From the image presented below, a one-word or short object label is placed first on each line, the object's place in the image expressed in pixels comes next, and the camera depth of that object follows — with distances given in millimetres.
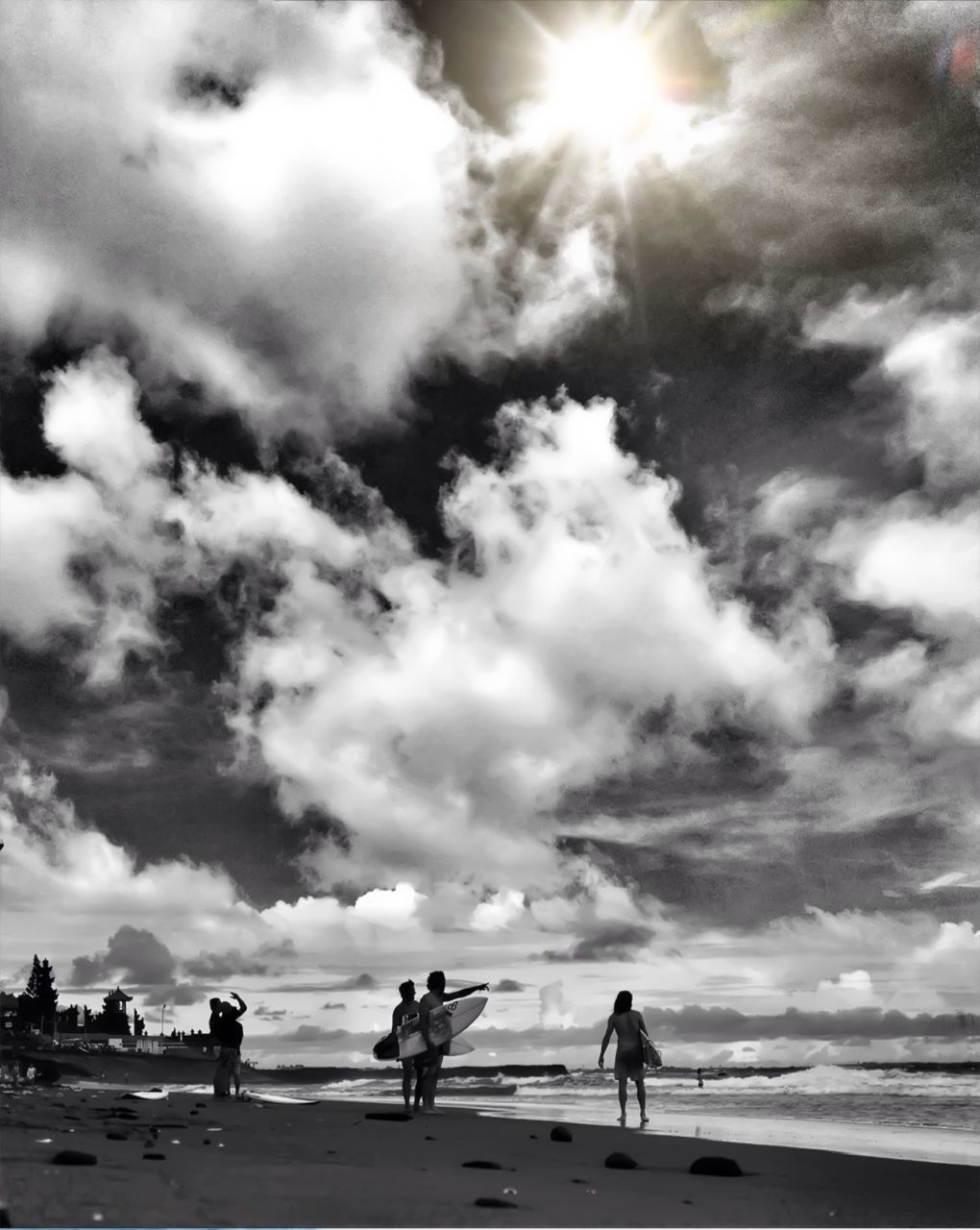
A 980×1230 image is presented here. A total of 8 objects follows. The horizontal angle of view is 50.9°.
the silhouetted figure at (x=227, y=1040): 11594
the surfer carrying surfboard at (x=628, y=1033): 9773
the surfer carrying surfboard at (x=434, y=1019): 9688
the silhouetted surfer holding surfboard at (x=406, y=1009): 10273
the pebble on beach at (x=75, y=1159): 4583
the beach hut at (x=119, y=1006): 103375
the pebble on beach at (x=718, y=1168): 5984
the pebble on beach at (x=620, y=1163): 6254
